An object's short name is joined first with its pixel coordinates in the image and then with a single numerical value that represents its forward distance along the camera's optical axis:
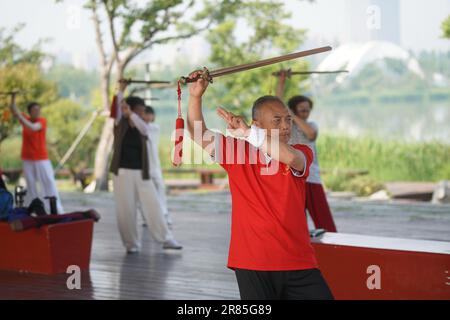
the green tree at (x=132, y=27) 14.27
